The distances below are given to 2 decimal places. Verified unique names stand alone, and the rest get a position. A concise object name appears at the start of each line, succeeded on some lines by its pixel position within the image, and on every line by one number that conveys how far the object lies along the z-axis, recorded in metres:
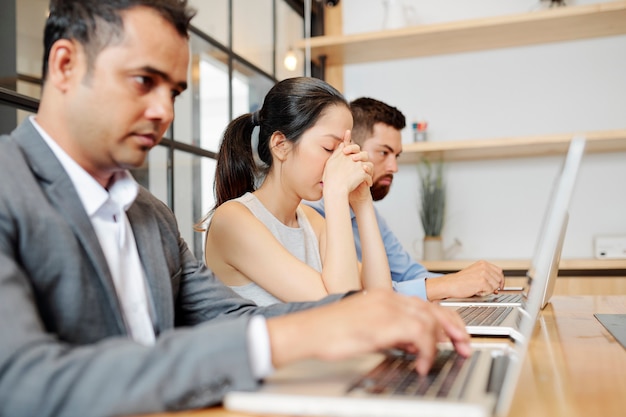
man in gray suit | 0.61
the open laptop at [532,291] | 0.69
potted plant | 3.17
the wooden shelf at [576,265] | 2.81
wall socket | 2.97
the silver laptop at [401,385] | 0.56
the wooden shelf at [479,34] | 2.87
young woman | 1.49
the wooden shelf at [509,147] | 2.83
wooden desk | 0.67
